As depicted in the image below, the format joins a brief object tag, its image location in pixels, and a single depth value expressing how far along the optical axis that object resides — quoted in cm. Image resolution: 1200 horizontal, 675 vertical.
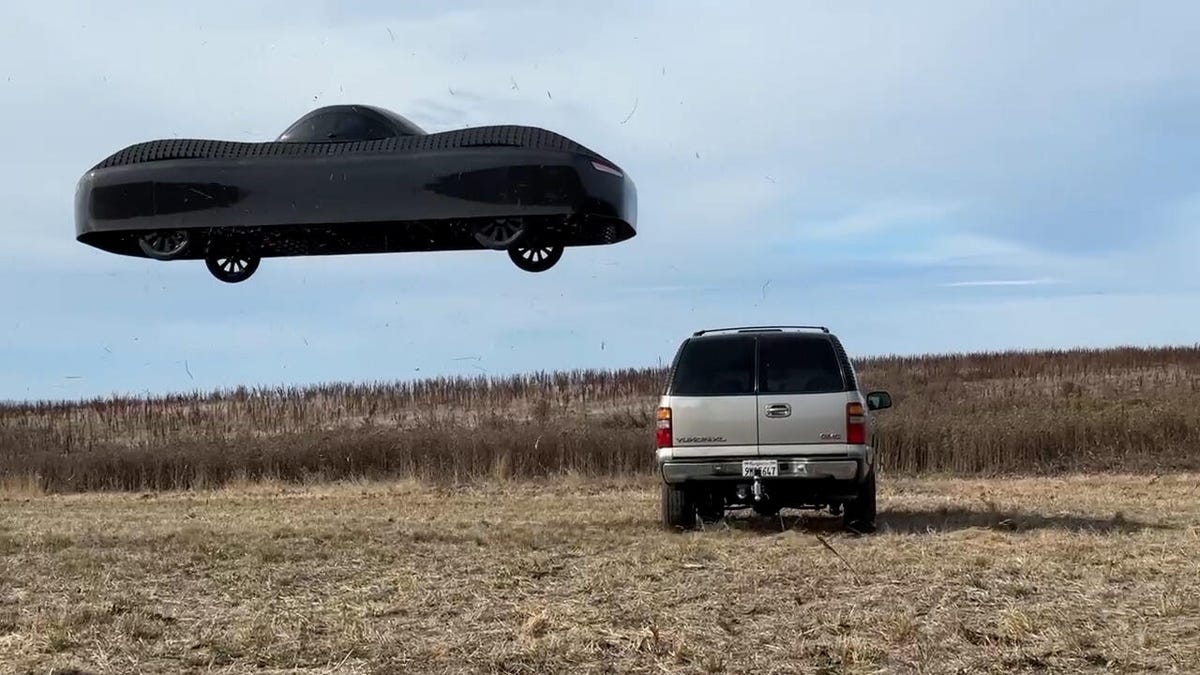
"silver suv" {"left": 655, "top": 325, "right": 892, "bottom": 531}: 1164
